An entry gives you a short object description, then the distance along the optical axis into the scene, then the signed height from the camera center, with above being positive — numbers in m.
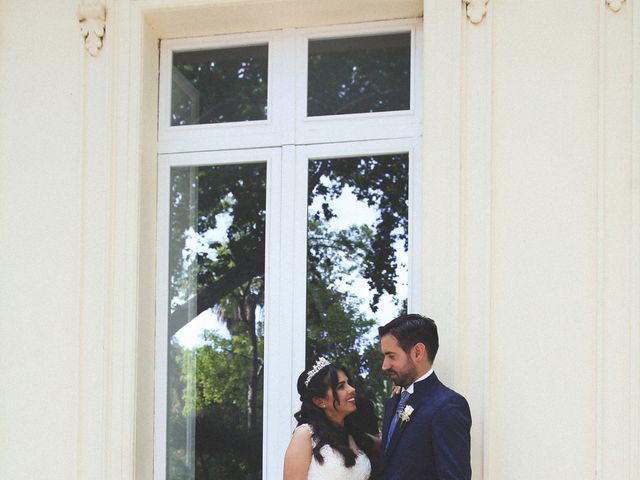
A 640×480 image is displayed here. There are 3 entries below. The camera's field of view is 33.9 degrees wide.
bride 4.91 -0.88
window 5.31 +0.12
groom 4.38 -0.71
